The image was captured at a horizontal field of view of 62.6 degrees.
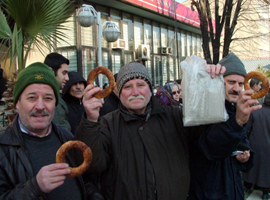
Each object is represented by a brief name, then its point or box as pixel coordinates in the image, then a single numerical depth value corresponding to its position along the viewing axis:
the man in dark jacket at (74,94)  3.34
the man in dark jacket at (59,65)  3.26
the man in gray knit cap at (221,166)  1.88
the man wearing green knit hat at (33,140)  1.42
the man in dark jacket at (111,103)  3.37
